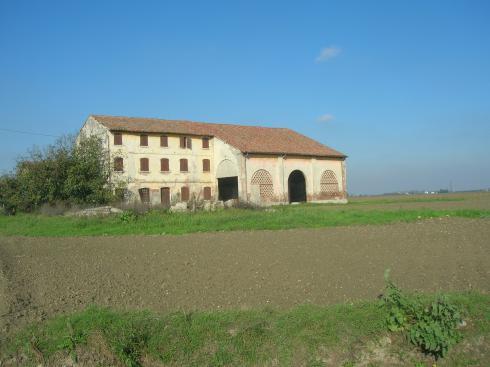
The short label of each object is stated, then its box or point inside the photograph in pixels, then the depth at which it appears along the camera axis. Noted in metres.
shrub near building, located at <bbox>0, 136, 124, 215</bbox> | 33.19
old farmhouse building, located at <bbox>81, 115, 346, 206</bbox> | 39.31
